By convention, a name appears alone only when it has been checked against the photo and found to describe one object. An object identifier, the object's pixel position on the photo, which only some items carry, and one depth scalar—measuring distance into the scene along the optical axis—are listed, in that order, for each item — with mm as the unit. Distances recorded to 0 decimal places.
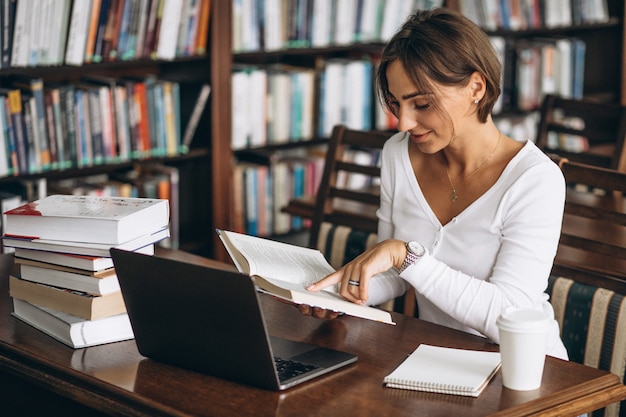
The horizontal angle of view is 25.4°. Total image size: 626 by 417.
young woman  2986
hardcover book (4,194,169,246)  2828
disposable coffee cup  2540
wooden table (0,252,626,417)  2523
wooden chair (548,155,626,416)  3200
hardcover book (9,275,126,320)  2835
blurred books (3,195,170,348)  2832
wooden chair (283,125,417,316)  3819
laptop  2529
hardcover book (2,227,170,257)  2835
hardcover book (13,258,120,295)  2837
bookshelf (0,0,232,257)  5252
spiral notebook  2588
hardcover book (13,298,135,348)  2829
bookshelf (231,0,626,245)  5794
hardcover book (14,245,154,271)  2828
